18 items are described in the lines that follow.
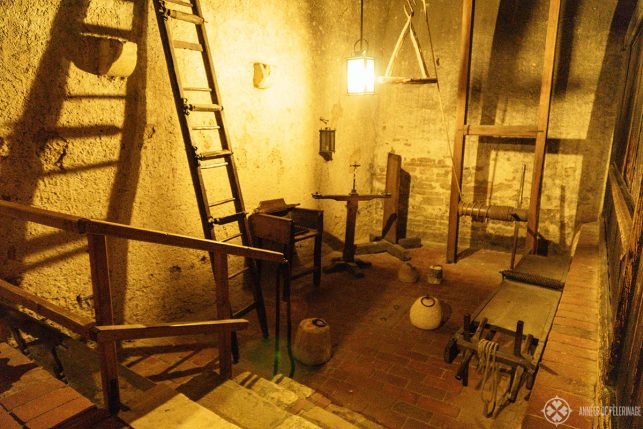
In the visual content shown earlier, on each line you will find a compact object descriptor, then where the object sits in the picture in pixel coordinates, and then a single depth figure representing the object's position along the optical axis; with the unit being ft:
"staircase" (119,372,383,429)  7.66
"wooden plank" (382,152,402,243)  26.11
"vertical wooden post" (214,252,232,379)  9.84
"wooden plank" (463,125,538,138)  20.68
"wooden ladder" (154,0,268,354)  12.51
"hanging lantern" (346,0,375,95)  17.56
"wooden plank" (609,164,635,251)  8.43
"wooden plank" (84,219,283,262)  6.82
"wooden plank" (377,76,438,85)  17.47
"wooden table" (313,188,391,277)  21.47
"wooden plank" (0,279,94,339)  6.82
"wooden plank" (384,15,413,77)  17.15
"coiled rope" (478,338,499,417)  11.60
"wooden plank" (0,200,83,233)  6.63
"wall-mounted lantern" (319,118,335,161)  22.27
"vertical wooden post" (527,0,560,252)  19.53
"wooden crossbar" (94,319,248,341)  6.97
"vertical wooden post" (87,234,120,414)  7.00
